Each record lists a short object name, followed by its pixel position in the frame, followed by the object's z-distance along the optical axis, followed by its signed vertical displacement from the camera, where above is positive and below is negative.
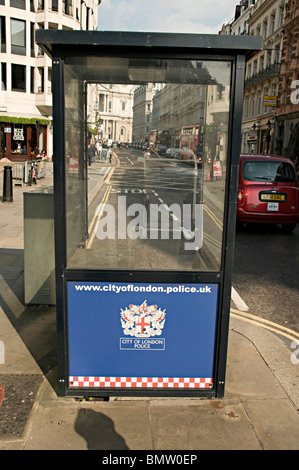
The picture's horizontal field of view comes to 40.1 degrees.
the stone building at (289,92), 35.09 +6.41
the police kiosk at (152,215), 2.77 -0.46
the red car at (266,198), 9.76 -0.80
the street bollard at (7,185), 13.41 -0.95
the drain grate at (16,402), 2.81 -1.83
